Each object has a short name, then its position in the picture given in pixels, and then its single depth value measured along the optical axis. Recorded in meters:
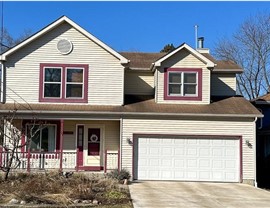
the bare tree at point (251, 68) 41.06
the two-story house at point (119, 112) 19.66
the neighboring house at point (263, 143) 24.17
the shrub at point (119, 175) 18.36
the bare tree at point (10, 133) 18.39
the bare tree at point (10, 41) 45.12
